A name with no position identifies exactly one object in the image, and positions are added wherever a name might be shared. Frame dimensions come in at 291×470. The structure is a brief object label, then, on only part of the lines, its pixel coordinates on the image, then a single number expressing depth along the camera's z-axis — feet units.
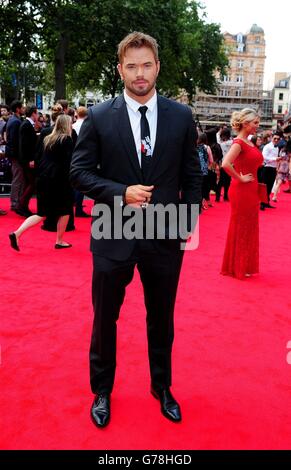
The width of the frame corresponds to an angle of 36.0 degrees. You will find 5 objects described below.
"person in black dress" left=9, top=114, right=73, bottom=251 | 19.85
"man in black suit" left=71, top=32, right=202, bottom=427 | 7.57
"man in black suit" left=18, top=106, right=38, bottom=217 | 26.05
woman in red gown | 16.98
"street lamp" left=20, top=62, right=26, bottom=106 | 143.21
